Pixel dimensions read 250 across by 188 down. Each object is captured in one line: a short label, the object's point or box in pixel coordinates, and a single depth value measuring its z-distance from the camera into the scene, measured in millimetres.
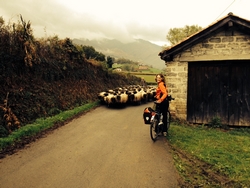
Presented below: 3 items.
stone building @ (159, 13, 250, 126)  8555
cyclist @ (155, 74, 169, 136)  6598
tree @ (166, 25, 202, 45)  42000
